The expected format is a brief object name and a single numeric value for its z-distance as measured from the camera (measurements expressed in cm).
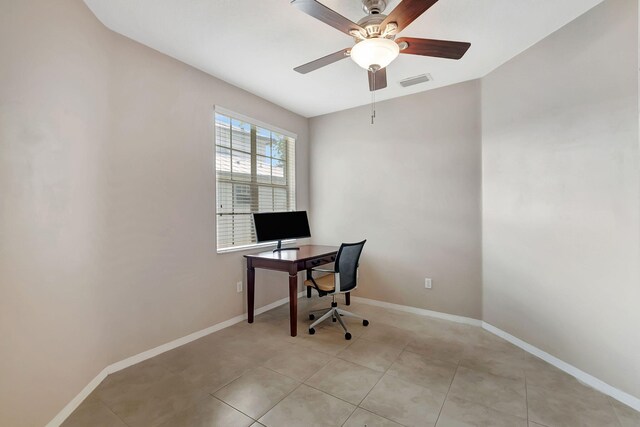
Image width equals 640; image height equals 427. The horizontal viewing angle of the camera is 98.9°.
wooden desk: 270
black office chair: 272
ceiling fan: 141
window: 301
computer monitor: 313
